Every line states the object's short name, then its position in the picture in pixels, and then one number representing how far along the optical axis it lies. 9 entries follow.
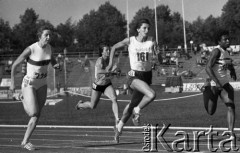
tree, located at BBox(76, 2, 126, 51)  112.12
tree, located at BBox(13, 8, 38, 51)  101.62
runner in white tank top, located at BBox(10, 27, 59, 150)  11.59
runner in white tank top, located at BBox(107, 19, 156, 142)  12.35
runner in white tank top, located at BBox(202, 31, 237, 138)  12.53
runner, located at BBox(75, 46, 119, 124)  15.78
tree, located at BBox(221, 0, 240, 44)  95.13
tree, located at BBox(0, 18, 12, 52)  91.78
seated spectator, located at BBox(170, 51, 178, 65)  54.23
